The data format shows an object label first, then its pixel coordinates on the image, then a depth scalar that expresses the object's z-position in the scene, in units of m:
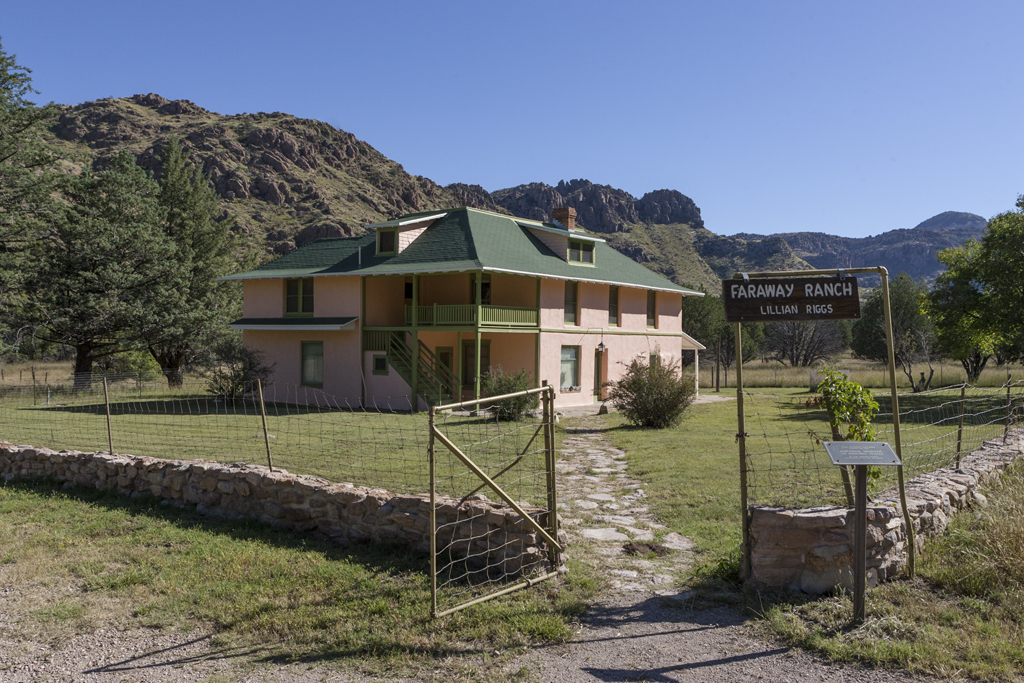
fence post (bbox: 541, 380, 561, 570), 6.39
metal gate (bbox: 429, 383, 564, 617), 6.06
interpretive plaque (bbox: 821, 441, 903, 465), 5.04
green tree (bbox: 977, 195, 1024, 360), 25.28
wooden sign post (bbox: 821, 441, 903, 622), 5.09
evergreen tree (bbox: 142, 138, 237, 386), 34.41
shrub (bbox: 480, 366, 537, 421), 18.58
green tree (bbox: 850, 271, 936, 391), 44.40
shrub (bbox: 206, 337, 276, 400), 25.11
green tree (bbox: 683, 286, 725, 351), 51.50
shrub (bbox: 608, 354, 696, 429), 18.03
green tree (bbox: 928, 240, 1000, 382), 28.22
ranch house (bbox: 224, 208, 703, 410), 23.80
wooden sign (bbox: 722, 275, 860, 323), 5.88
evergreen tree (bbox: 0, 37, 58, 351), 28.92
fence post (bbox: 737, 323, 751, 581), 5.96
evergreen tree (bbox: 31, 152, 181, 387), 30.59
